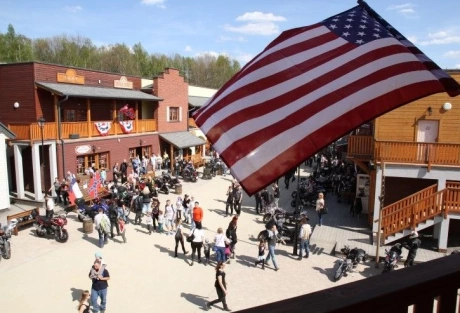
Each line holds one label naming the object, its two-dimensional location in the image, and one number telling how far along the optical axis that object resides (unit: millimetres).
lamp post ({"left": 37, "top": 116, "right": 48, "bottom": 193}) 19367
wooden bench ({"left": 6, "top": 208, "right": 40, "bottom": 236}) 15375
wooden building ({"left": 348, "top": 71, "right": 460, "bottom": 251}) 14789
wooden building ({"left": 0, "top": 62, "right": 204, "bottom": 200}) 20625
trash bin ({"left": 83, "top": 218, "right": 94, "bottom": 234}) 15766
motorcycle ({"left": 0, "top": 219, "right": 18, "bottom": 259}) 12727
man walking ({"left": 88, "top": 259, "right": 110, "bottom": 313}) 9280
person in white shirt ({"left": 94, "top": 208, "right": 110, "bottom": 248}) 13945
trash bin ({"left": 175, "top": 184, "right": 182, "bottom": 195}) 23819
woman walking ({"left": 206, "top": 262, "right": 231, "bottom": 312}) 9718
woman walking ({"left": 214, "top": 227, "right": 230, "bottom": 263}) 12031
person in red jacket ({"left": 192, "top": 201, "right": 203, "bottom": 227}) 15070
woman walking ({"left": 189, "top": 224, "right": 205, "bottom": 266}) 12898
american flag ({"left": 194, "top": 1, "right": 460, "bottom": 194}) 3275
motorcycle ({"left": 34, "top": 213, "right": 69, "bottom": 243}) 14641
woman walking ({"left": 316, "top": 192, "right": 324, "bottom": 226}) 17156
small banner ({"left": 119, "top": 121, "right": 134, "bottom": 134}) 27188
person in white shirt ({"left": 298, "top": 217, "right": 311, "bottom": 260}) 13367
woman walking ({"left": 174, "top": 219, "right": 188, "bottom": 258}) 13453
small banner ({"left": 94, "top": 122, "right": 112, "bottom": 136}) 24453
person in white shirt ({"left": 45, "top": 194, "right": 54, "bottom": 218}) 16322
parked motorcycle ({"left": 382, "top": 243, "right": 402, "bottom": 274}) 12094
